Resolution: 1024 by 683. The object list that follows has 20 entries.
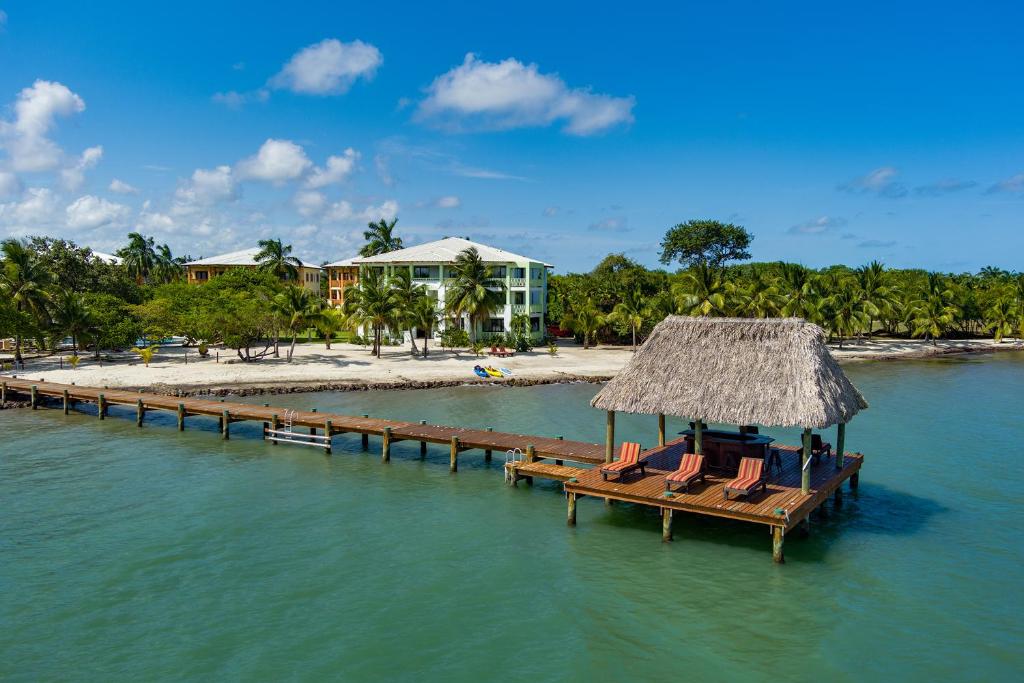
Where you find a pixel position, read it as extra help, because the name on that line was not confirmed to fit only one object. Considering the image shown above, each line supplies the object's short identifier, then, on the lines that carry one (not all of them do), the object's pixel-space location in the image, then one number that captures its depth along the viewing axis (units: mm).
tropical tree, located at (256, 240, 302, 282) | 83375
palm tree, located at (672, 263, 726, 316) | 61125
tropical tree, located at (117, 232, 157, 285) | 98562
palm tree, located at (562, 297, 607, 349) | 69625
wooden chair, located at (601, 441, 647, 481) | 21844
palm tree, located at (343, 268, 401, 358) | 56875
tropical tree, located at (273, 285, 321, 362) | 54625
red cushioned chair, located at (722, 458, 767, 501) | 19766
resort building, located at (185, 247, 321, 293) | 93750
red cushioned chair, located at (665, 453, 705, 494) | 20688
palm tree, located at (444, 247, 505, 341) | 61216
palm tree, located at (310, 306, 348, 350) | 59112
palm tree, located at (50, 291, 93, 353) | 51594
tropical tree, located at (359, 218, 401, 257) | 88500
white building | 67625
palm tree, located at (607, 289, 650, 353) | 67875
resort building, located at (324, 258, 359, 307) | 93125
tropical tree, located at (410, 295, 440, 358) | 57969
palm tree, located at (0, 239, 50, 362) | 50094
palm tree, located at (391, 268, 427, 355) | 57244
